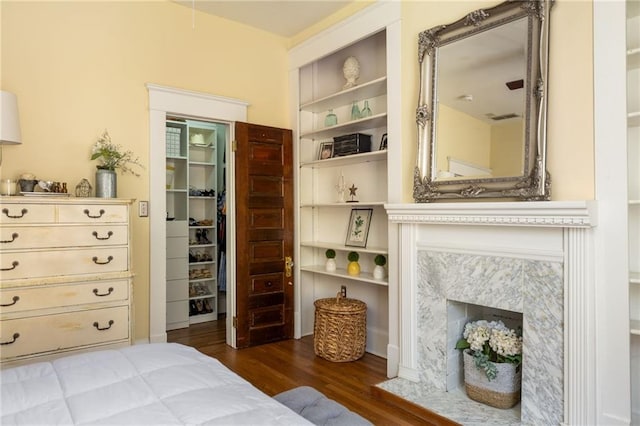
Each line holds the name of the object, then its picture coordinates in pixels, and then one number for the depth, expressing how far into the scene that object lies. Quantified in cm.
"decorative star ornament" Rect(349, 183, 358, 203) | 388
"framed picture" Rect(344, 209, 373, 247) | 377
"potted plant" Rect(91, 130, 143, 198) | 304
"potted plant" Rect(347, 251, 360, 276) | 369
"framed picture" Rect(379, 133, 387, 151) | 352
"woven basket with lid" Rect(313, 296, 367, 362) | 343
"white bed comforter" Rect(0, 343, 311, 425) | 112
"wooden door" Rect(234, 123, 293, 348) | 381
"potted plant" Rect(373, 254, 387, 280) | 345
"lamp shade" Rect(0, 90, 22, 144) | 256
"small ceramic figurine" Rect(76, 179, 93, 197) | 300
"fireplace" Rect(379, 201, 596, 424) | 211
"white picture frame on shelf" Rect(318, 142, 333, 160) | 405
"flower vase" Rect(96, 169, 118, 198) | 303
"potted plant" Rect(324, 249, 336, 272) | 390
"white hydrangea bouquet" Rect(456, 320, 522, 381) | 246
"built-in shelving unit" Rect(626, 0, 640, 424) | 205
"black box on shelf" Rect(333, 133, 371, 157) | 369
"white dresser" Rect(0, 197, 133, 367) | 246
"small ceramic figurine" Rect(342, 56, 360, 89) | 380
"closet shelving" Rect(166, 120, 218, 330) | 456
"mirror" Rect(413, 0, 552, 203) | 234
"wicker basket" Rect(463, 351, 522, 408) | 245
